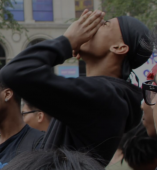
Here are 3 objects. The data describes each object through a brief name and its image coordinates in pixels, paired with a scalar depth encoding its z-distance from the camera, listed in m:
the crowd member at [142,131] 1.81
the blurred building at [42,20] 19.31
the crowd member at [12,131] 2.29
